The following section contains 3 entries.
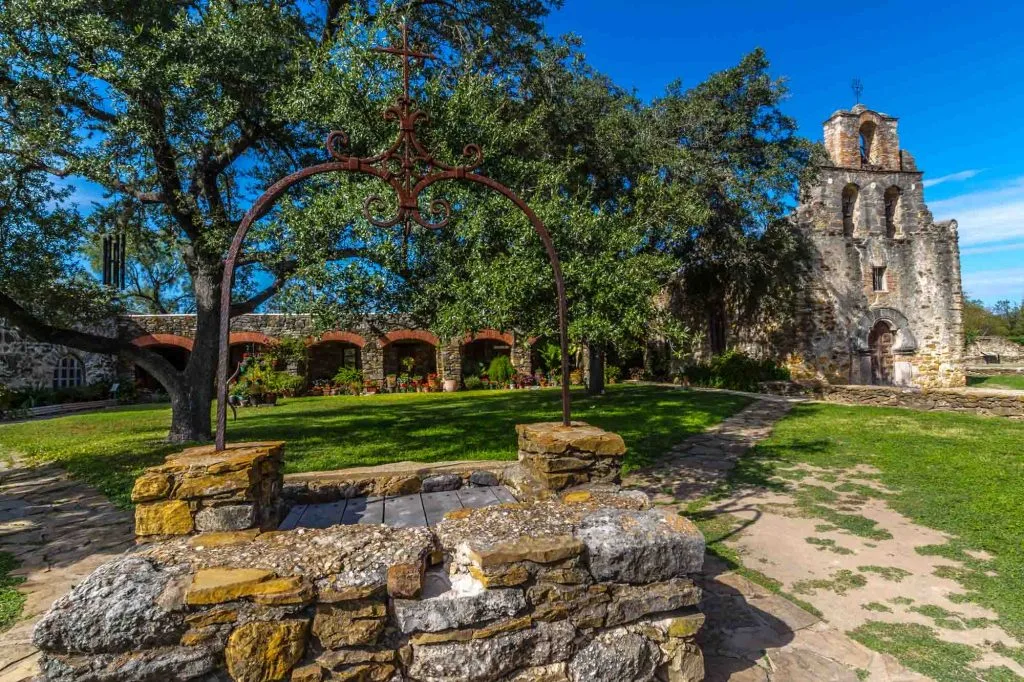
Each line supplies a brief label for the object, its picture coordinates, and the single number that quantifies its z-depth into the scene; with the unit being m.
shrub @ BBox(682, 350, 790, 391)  15.75
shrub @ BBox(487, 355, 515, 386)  20.14
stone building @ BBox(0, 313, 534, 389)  15.88
